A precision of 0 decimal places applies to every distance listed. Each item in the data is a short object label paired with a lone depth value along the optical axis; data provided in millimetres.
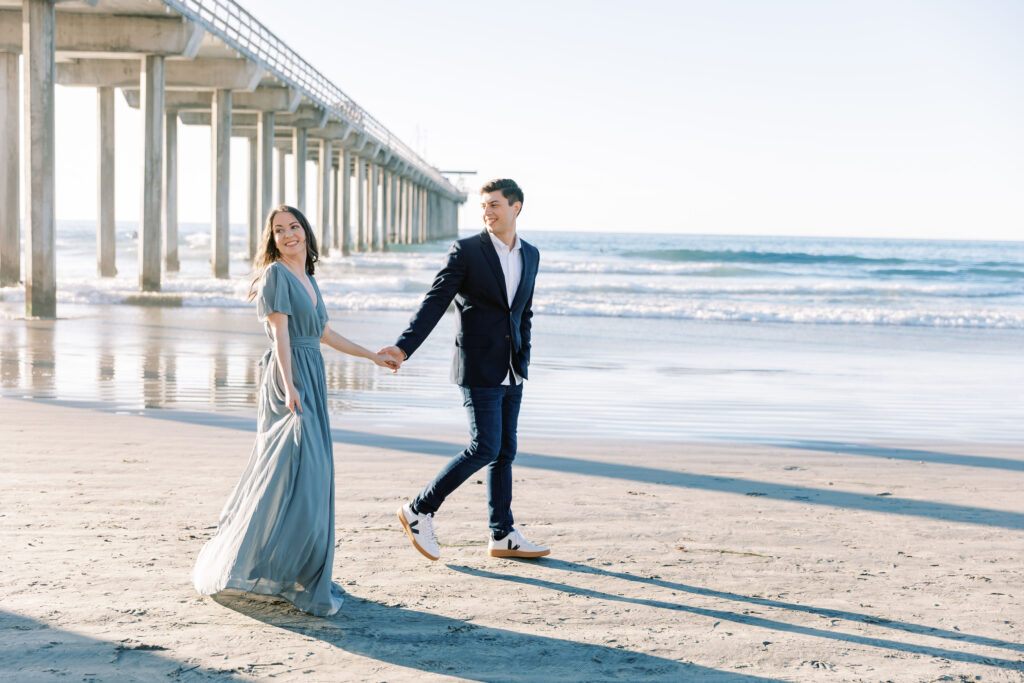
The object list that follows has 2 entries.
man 3900
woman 3264
